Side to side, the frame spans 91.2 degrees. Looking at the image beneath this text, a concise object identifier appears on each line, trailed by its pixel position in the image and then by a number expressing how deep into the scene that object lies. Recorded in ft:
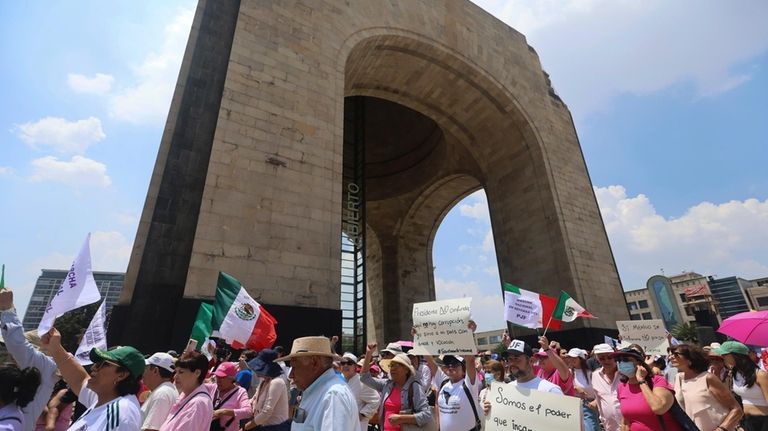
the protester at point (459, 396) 11.06
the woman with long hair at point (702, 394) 10.20
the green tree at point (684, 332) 124.10
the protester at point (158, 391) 9.61
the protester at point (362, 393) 14.53
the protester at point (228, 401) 11.65
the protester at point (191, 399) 8.86
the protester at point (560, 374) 14.29
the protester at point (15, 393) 7.22
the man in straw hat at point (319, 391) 6.34
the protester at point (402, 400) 11.36
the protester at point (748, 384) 12.42
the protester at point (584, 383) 14.44
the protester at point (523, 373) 10.13
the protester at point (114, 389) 6.51
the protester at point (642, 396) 9.09
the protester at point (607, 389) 12.66
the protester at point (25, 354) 8.59
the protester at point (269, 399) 11.89
